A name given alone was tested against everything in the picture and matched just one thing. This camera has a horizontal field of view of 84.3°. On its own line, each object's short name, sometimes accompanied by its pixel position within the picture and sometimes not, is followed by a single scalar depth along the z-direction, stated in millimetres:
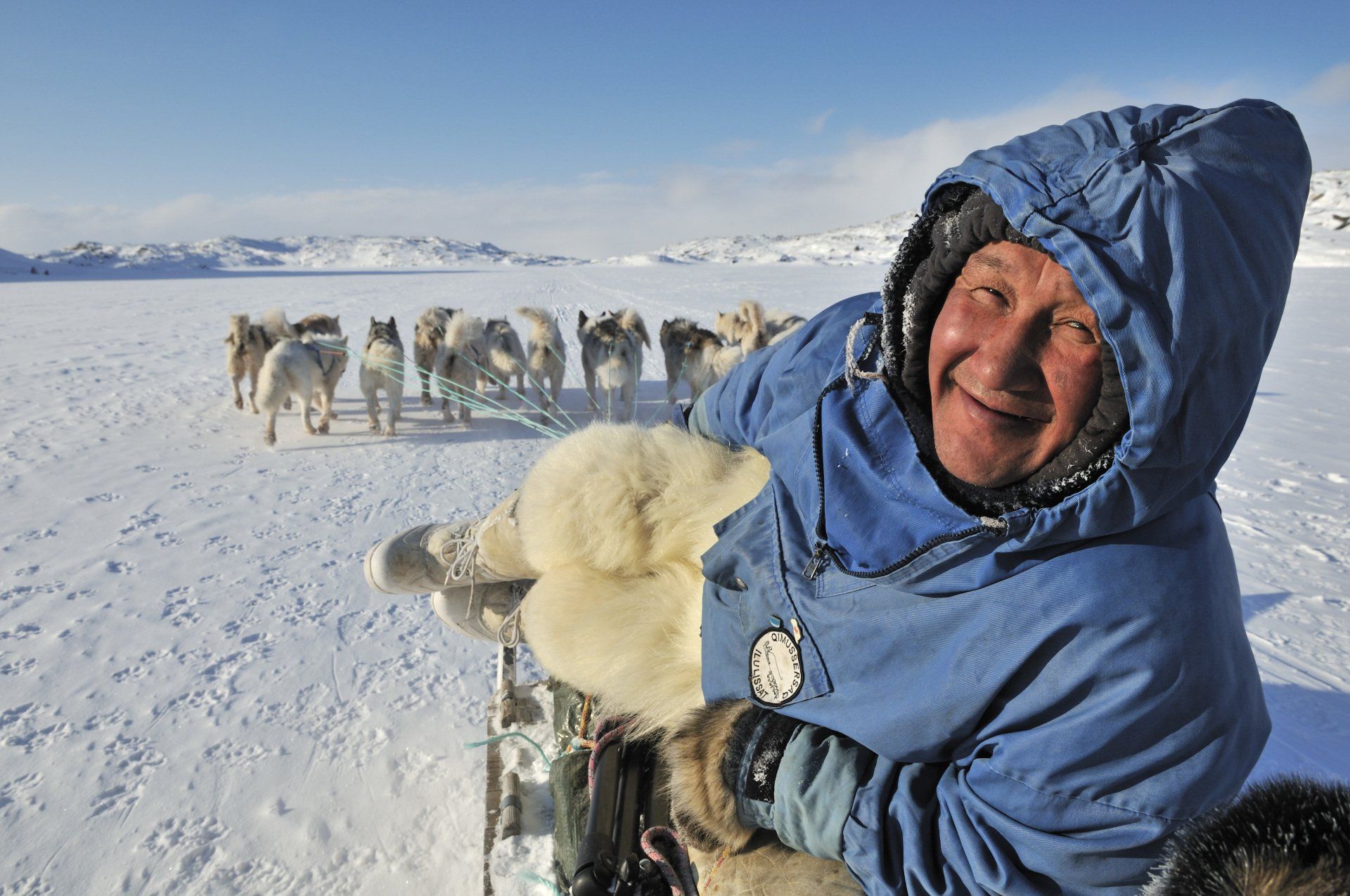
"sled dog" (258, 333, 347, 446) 6367
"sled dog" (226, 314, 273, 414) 7195
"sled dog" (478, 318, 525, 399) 8164
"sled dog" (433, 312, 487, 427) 7695
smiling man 1018
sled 1538
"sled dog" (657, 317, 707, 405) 8602
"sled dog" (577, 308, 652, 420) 8000
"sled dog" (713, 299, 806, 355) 8164
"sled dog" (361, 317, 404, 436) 6969
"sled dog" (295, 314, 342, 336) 7921
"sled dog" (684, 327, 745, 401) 8125
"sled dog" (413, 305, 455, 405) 7898
